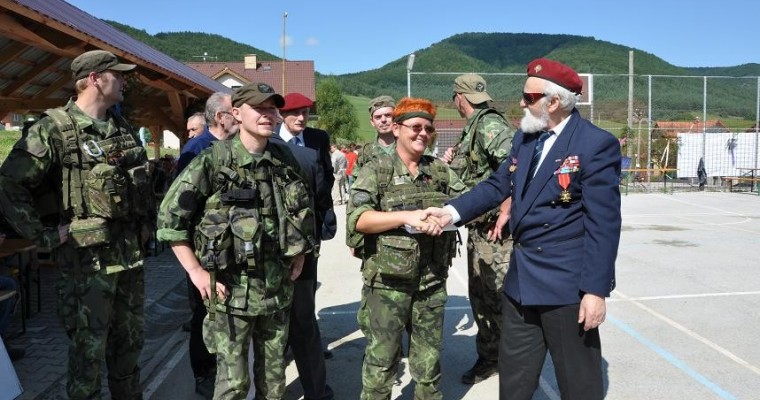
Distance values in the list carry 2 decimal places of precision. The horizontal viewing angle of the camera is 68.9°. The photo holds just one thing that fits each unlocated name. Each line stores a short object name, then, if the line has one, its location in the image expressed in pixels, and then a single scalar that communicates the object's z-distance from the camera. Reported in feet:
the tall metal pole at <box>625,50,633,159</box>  69.33
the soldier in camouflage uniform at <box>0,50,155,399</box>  9.73
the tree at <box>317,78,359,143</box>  195.21
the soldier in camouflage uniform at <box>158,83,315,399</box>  8.75
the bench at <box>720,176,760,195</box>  62.23
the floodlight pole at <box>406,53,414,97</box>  50.88
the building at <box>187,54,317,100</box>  149.28
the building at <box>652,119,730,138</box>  71.31
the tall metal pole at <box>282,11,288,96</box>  111.26
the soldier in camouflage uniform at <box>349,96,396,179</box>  16.21
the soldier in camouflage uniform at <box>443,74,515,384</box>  12.84
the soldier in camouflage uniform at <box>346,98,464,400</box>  9.78
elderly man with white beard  7.99
